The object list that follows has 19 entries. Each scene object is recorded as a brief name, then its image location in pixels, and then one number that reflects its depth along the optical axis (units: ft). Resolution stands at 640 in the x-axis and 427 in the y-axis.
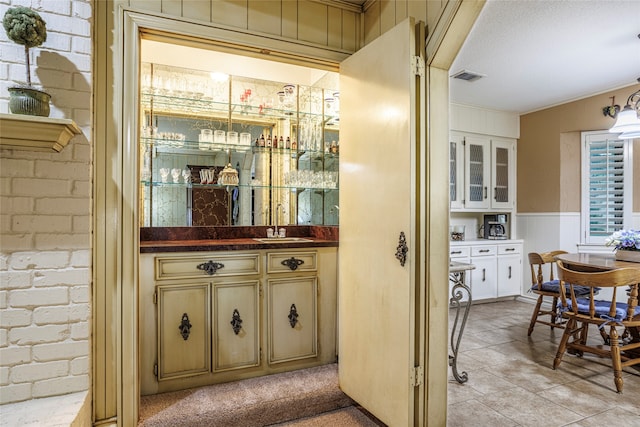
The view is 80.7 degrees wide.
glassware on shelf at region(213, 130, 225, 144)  10.79
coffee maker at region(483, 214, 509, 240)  18.21
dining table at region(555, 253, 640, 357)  9.84
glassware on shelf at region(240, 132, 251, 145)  11.04
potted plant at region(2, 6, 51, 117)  5.08
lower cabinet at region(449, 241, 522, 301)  16.76
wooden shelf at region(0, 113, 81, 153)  5.07
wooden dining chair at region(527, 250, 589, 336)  12.25
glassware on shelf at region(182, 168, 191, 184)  10.44
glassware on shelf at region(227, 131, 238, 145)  10.93
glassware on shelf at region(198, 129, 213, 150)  10.64
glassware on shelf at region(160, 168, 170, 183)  10.18
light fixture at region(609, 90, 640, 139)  10.56
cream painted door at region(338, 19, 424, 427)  6.31
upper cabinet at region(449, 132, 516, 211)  17.39
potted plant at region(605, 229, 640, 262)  10.77
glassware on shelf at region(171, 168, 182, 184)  10.25
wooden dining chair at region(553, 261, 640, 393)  8.86
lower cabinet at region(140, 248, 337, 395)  7.75
